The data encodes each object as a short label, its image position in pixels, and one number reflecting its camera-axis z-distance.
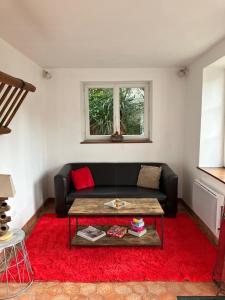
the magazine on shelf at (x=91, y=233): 2.79
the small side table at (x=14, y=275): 2.03
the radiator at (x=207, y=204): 2.75
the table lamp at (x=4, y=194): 2.03
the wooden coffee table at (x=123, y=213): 2.68
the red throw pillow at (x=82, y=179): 3.87
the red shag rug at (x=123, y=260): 2.28
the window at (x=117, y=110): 4.38
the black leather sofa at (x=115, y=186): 3.53
